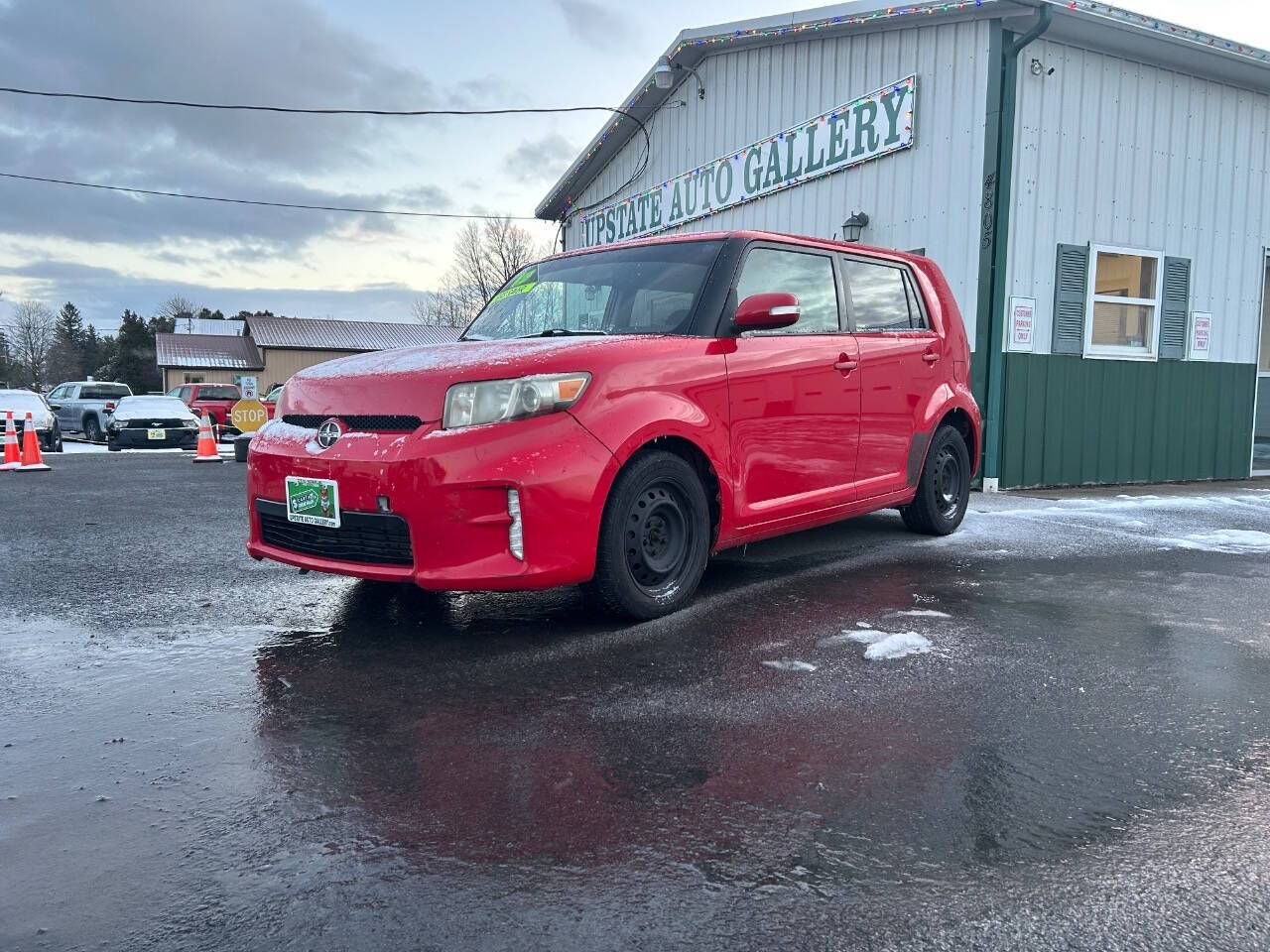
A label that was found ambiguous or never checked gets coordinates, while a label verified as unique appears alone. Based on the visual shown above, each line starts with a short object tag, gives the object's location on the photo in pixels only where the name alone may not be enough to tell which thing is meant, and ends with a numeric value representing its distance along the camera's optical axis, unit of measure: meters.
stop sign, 14.68
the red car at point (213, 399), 24.23
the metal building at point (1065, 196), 9.16
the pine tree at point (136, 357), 78.75
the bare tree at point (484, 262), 54.38
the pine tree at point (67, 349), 95.94
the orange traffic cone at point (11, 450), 12.16
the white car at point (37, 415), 18.02
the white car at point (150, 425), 18.20
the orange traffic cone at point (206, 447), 14.11
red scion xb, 3.62
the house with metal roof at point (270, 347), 58.56
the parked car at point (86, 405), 23.23
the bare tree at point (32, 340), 93.46
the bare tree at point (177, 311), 98.31
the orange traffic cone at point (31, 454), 12.15
